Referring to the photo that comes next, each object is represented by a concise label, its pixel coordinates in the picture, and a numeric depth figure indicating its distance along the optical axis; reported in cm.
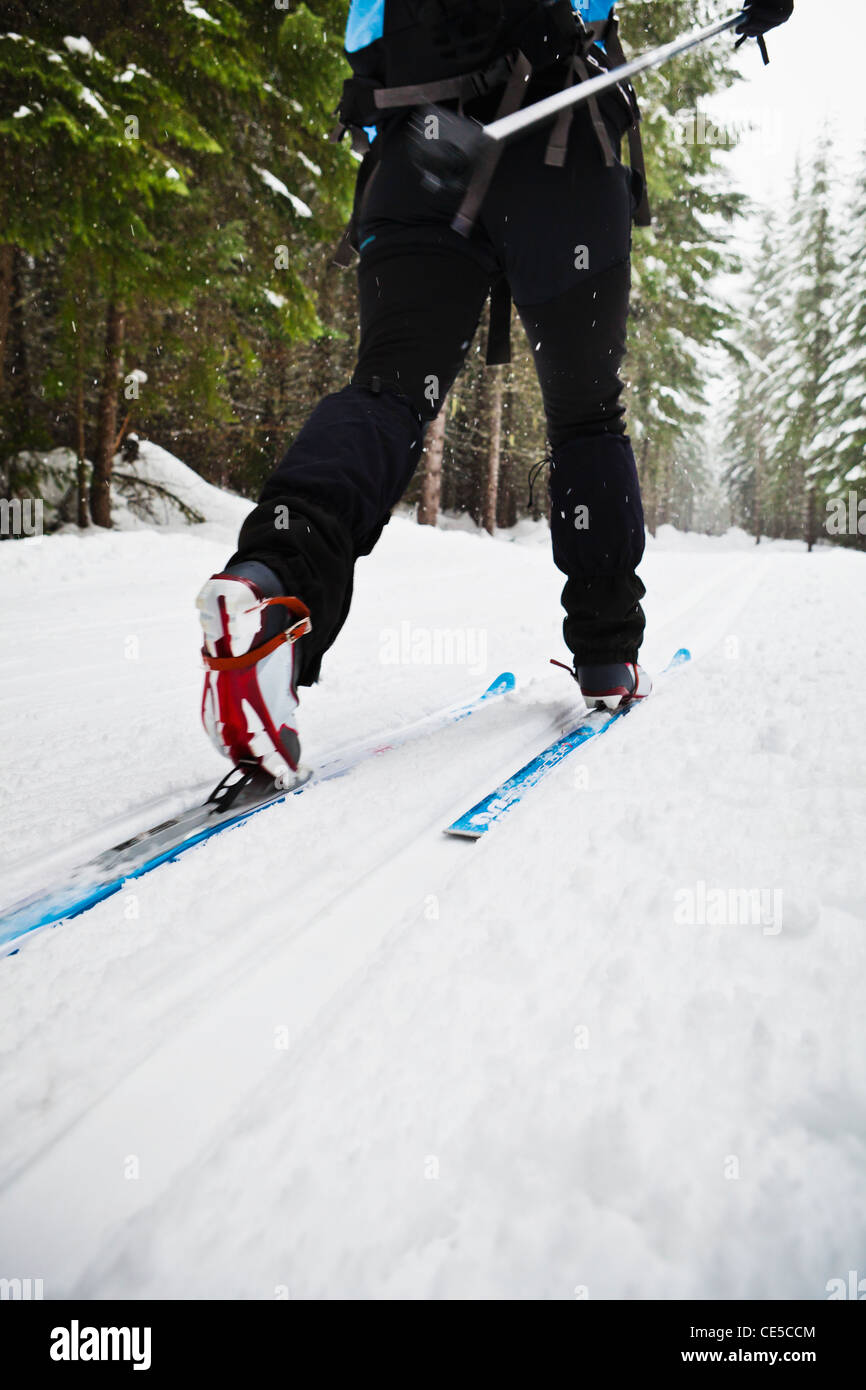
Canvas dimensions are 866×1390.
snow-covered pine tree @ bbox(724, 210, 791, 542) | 2475
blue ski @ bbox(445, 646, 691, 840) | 109
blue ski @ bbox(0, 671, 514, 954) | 91
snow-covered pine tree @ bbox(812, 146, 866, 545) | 1845
